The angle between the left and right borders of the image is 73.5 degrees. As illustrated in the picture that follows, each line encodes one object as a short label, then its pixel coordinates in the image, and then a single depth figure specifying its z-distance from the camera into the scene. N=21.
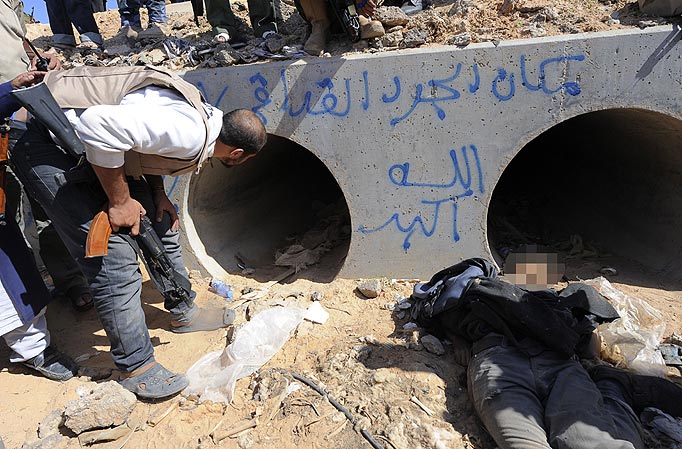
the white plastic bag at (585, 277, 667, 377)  2.92
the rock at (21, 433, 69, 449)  2.45
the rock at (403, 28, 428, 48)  3.70
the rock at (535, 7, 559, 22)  3.71
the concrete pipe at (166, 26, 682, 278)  3.36
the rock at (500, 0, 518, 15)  3.95
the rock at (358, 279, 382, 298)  3.80
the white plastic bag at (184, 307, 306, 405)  2.79
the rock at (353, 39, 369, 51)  3.83
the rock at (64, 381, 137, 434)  2.46
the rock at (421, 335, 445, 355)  3.01
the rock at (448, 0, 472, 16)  4.03
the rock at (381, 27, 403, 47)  3.75
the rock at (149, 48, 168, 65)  4.34
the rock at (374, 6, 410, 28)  3.92
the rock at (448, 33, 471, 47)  3.49
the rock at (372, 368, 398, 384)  2.76
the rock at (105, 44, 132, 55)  4.67
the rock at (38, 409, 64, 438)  2.54
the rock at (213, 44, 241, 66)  3.89
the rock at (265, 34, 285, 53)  4.02
